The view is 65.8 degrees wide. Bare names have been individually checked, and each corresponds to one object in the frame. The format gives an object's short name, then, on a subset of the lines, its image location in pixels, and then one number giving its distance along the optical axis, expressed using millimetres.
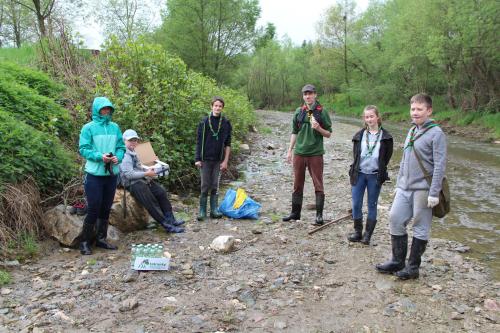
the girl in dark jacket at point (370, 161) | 5832
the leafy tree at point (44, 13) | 11706
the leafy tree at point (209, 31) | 29922
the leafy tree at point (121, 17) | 32978
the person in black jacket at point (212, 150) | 7250
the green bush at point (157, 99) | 8938
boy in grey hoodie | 4598
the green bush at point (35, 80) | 8781
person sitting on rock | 6754
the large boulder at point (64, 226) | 6035
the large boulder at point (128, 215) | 6690
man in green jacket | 6766
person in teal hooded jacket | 5715
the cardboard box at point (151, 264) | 5258
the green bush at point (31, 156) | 6086
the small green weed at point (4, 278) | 4883
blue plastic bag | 7680
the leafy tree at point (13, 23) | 25656
